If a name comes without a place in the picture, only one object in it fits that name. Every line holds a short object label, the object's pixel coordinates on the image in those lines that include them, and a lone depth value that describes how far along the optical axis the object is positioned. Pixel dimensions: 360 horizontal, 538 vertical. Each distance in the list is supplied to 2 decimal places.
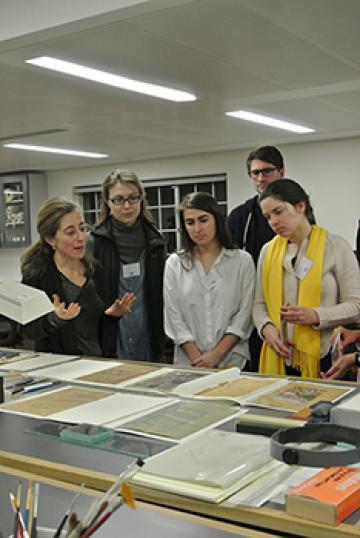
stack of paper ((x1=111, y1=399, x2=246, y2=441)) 1.32
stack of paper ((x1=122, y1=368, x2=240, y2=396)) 1.69
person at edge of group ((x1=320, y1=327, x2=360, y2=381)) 2.06
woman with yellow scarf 2.21
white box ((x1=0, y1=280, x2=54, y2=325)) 1.72
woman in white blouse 2.36
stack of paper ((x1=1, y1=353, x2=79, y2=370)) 2.03
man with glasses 2.70
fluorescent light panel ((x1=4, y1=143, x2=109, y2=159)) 5.94
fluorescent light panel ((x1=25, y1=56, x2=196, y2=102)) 3.07
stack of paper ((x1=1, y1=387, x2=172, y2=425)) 1.46
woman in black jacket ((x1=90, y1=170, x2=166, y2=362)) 2.65
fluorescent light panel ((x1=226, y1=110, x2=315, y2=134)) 4.67
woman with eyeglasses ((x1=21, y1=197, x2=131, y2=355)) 2.38
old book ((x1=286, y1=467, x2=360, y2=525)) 0.89
